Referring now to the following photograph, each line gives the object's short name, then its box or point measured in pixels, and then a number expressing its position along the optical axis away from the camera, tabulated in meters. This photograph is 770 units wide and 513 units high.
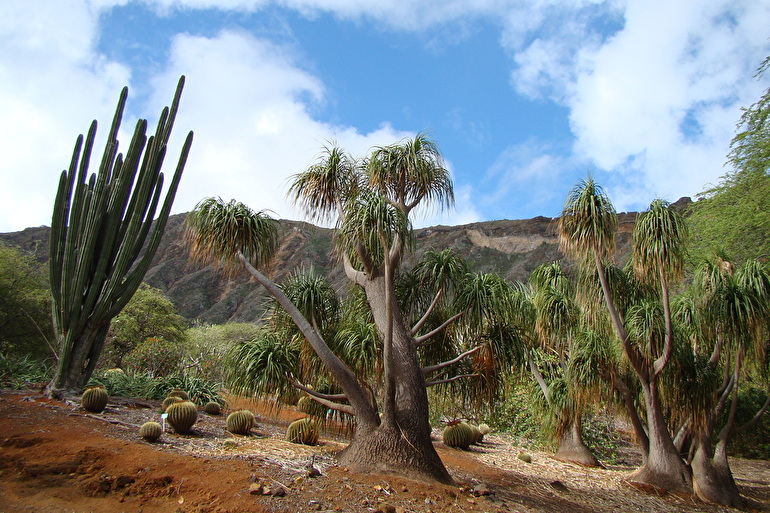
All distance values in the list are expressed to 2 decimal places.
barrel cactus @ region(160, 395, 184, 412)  11.08
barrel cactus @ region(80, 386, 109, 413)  9.95
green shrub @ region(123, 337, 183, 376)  19.08
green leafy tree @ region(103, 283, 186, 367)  22.81
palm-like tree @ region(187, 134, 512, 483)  7.29
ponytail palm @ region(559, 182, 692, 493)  9.38
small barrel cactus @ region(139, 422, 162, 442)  8.34
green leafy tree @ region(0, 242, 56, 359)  21.19
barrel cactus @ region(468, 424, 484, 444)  14.56
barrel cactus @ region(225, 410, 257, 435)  10.25
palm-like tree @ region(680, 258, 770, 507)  9.40
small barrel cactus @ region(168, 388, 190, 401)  12.97
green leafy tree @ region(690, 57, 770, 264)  14.71
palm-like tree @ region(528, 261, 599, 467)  11.67
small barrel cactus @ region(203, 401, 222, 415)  13.19
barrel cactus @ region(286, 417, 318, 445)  10.10
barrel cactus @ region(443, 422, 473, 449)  13.90
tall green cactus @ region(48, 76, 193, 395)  10.95
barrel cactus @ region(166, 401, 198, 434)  9.45
